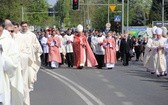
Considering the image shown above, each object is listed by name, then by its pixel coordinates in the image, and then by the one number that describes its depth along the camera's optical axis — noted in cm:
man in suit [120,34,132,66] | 3006
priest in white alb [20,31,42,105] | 1131
